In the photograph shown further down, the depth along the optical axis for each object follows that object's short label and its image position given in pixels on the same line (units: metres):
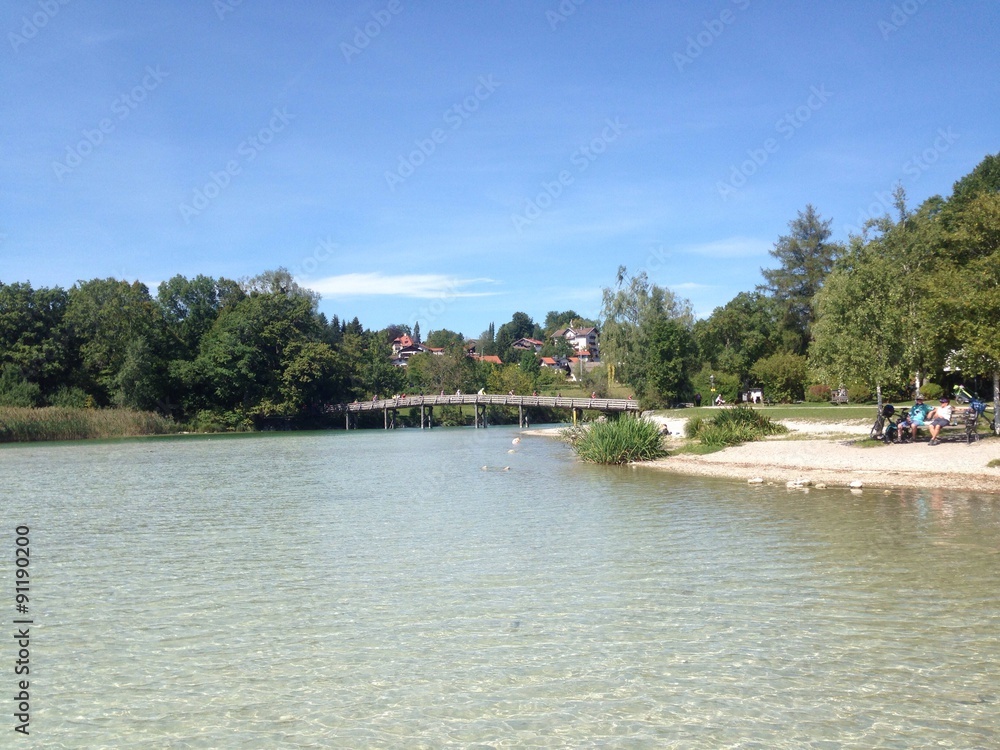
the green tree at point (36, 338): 69.62
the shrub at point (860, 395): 43.28
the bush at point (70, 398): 69.38
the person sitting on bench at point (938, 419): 23.88
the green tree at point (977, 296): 22.67
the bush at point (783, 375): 51.66
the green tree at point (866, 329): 24.72
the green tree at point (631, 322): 58.72
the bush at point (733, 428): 30.34
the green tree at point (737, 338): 60.48
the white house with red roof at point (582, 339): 171.50
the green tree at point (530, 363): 129.50
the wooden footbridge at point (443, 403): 71.12
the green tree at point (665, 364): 53.03
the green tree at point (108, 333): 73.31
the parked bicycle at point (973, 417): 22.98
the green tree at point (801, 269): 67.25
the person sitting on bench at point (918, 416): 25.09
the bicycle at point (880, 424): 26.36
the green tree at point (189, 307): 80.12
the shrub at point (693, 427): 34.00
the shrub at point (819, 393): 49.59
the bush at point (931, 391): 40.84
